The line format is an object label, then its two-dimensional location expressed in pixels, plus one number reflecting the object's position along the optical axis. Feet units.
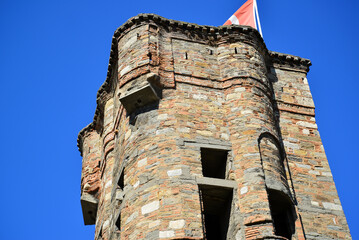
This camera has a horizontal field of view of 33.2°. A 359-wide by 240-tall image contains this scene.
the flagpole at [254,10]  67.71
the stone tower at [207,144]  45.42
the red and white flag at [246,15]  68.06
